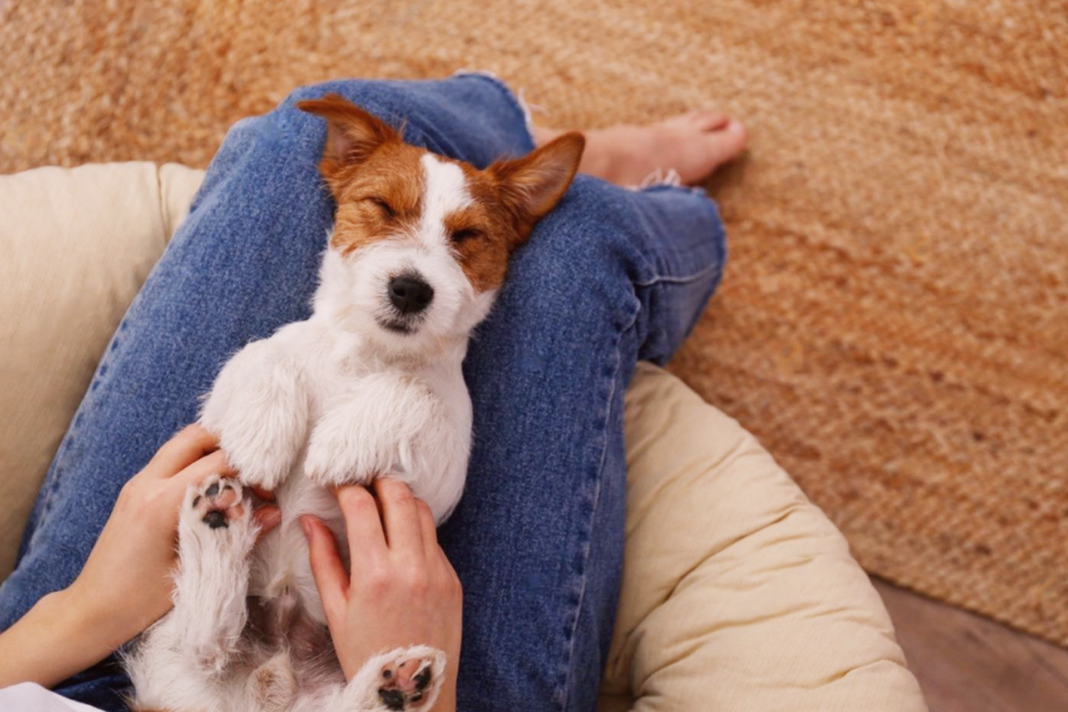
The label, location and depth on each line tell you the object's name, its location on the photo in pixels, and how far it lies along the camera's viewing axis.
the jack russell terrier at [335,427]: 0.95
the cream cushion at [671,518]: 1.05
